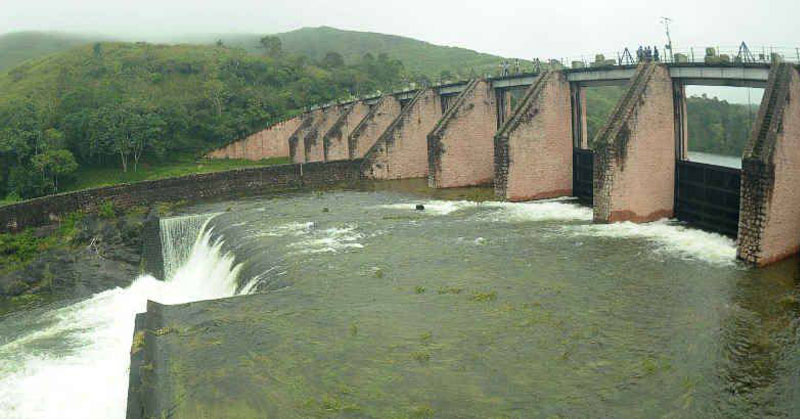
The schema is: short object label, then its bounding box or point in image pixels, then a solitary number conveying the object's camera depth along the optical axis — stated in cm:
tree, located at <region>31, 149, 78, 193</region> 5172
